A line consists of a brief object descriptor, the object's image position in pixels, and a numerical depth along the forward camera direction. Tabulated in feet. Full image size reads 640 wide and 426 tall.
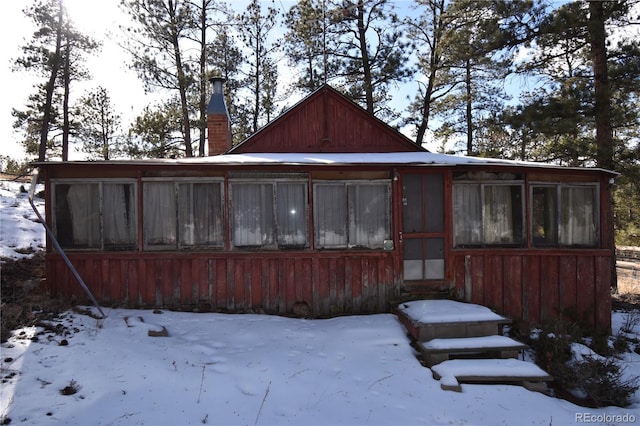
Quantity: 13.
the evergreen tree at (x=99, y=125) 62.96
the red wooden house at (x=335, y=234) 19.95
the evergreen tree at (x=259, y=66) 54.34
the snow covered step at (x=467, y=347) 15.53
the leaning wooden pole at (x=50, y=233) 15.87
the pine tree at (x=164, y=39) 46.19
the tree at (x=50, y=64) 52.11
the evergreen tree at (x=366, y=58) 48.03
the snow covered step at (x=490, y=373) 14.14
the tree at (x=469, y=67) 34.14
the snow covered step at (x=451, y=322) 16.94
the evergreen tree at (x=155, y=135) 53.83
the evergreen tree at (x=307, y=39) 47.52
